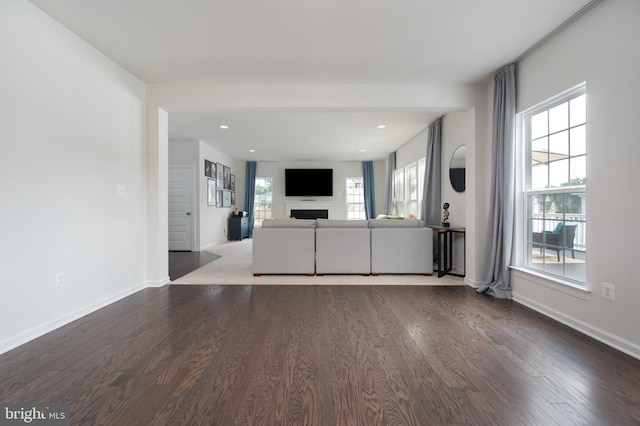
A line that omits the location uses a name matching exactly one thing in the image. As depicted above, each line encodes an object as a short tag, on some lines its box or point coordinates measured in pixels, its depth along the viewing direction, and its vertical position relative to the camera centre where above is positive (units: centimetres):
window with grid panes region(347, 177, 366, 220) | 938 +54
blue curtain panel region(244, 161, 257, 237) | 909 +78
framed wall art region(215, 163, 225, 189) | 764 +101
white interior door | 662 +6
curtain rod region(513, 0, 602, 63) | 214 +160
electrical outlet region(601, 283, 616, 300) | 202 -59
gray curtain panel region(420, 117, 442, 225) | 490 +61
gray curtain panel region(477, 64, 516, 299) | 302 +23
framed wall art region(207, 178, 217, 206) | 711 +49
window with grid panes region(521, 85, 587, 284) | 238 +25
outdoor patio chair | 249 -27
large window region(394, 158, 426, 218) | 598 +55
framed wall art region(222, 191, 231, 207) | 808 +37
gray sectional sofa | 408 -58
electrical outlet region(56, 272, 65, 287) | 238 -60
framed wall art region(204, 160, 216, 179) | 695 +108
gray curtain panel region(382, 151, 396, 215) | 779 +73
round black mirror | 418 +67
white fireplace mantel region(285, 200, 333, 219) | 923 +19
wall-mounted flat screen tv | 912 +95
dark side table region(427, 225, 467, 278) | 401 -60
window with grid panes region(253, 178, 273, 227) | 934 +43
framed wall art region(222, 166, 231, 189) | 815 +103
